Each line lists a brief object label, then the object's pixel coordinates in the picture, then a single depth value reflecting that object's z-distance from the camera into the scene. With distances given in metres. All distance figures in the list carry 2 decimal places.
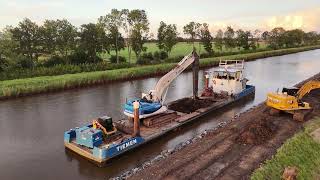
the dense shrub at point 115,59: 37.90
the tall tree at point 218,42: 59.52
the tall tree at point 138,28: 35.10
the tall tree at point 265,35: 103.58
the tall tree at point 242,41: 62.99
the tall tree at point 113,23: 35.42
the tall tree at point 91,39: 34.58
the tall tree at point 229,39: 60.98
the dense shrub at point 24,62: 27.43
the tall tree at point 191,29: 53.99
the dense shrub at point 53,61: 31.22
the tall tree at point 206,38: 50.70
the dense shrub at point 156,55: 41.66
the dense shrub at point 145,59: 37.07
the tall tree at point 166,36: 43.37
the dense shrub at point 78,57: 33.44
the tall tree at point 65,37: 32.66
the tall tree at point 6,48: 26.47
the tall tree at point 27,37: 29.55
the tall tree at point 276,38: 76.81
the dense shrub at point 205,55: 47.31
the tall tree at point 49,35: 31.51
